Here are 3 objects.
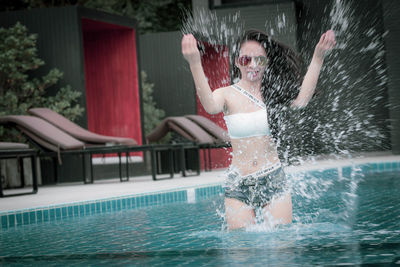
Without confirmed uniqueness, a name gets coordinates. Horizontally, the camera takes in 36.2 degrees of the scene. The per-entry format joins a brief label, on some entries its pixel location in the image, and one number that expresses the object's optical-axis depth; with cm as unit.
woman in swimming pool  340
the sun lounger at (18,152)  720
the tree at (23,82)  1080
